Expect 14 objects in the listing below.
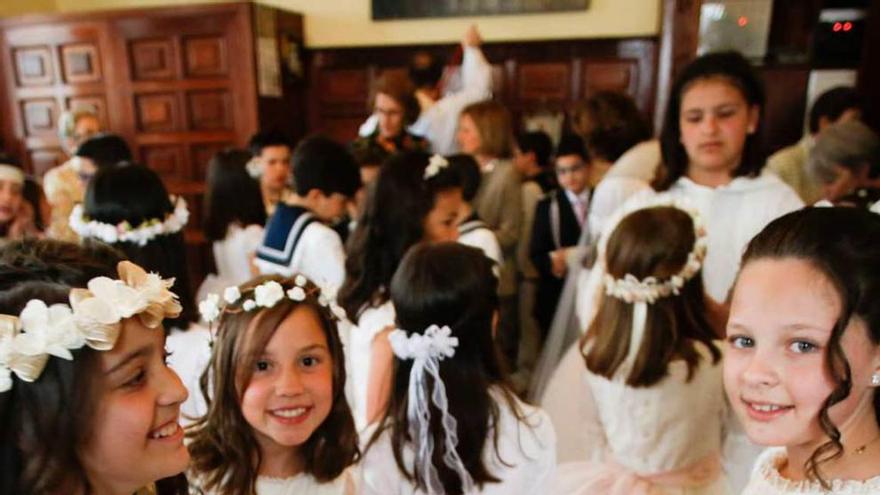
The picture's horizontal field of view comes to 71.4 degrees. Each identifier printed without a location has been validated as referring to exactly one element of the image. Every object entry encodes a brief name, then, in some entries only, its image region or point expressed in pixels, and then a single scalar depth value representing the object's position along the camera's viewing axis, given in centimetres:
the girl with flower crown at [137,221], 183
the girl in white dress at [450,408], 127
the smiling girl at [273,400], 122
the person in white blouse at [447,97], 347
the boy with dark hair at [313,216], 211
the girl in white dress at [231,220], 259
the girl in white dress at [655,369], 152
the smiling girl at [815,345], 84
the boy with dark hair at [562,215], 299
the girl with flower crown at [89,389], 73
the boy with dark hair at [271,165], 314
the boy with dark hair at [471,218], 222
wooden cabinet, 429
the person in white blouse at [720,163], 182
